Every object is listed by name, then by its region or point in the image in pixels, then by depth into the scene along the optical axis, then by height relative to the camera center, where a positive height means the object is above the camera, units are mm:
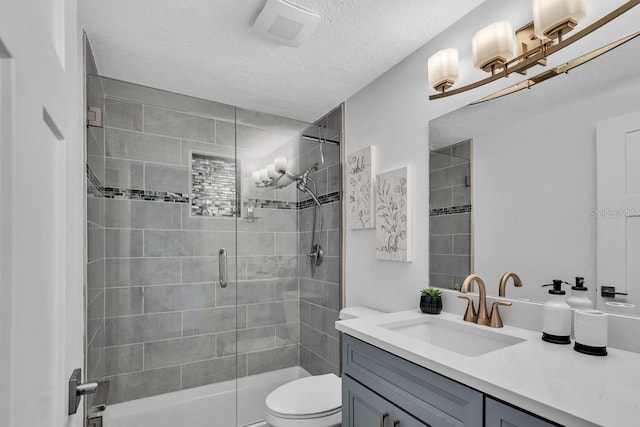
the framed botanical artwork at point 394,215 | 2035 -15
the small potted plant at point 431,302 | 1761 -454
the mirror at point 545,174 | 1233 +156
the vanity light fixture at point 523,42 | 1202 +670
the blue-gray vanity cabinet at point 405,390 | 1047 -630
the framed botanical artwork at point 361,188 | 2363 +172
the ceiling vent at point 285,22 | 1624 +941
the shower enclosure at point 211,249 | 2297 -261
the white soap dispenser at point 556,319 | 1237 -384
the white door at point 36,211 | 373 +4
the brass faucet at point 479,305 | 1541 -416
